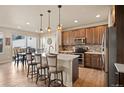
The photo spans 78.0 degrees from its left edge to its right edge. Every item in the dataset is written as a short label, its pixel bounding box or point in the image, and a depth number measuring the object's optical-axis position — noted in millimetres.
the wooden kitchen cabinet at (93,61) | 3705
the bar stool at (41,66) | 2498
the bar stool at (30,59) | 2904
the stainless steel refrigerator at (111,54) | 1979
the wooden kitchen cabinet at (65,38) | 4937
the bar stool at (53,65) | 2222
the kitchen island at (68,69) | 2357
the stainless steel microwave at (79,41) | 4334
